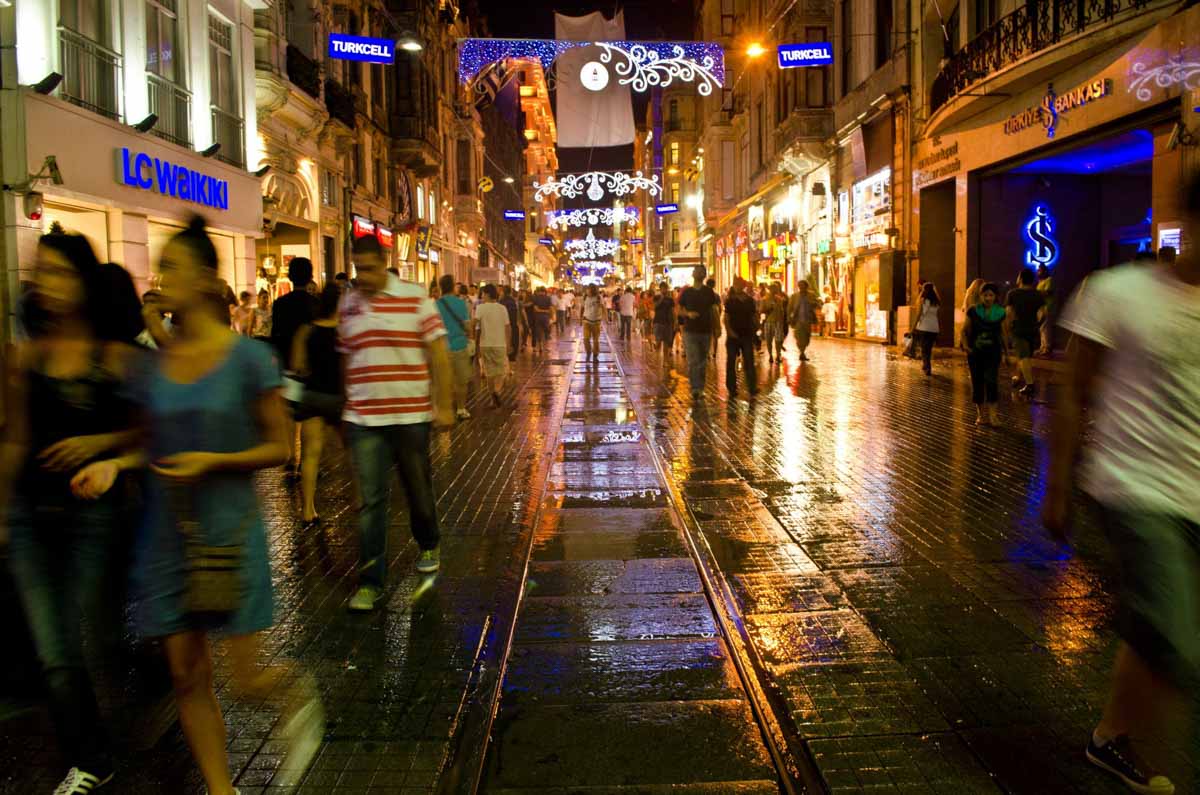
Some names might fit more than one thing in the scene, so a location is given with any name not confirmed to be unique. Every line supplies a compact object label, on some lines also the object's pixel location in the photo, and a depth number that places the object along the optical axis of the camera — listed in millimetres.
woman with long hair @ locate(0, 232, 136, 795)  3170
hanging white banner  19516
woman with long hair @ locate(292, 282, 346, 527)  6152
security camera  12969
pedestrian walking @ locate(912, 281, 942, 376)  16922
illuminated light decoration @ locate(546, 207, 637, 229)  41375
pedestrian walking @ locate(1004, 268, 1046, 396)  14207
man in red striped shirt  5281
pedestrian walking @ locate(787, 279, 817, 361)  21703
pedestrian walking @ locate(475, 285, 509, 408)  14750
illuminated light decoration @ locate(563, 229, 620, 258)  70950
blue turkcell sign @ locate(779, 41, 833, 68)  19656
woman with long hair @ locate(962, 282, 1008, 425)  11531
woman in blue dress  2934
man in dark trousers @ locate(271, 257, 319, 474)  7348
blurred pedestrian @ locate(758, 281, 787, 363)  22156
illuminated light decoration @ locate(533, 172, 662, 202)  30516
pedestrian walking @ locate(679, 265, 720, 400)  15359
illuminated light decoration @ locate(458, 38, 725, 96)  18641
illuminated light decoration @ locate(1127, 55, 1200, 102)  13859
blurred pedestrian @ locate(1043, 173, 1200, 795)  2844
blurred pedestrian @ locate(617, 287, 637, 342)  34969
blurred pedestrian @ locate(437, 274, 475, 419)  12398
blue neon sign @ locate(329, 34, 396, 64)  18125
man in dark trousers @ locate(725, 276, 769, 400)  15031
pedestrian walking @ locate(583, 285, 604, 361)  23453
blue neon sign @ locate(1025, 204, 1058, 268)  21972
